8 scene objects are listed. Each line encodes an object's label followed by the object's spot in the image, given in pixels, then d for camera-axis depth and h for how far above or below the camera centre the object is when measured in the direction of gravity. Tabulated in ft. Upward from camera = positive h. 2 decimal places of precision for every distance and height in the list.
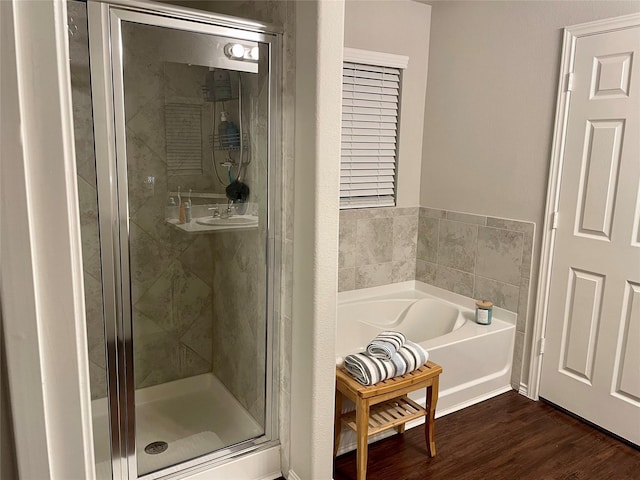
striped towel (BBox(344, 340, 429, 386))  6.94 -3.12
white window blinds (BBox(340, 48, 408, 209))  10.34 +0.58
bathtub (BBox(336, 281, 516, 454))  8.84 -3.70
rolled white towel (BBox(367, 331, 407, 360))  7.19 -2.94
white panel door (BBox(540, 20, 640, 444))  7.74 -1.43
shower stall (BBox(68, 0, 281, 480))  5.27 -1.10
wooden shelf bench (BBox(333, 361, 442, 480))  6.80 -3.87
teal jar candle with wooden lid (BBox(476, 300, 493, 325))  9.64 -3.16
